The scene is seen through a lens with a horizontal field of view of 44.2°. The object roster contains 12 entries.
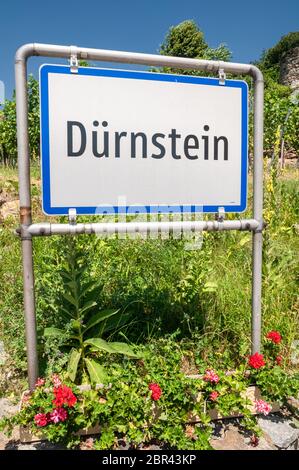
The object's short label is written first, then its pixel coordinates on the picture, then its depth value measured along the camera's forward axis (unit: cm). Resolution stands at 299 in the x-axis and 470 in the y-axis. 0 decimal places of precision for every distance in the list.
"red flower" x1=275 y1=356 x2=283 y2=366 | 203
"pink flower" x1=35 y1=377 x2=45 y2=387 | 167
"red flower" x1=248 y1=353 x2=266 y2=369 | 188
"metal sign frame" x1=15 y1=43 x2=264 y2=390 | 156
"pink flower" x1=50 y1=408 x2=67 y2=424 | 152
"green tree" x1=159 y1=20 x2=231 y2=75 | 3938
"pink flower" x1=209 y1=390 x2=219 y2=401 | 172
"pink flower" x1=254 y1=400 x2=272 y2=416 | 176
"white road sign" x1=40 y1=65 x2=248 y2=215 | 162
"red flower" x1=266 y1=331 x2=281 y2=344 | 201
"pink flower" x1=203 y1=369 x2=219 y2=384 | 175
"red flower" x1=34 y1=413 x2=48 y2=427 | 151
